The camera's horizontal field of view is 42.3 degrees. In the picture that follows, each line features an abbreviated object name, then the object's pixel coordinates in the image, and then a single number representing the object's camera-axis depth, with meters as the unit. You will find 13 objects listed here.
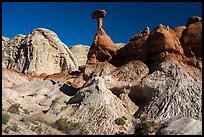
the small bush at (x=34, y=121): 14.61
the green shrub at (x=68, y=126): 14.74
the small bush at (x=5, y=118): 12.56
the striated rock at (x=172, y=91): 16.45
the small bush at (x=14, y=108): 16.19
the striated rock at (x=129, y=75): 19.48
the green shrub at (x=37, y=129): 13.24
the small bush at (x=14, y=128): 11.93
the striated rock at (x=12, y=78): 25.07
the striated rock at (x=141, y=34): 22.58
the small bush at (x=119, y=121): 15.79
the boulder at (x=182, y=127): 12.02
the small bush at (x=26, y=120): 13.93
